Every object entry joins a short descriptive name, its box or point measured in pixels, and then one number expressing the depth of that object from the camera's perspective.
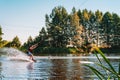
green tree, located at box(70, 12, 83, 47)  55.08
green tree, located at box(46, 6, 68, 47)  54.03
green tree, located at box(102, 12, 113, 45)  59.41
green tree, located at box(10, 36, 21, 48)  58.11
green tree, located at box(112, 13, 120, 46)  57.12
